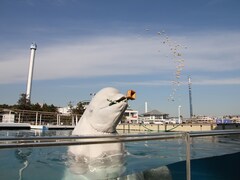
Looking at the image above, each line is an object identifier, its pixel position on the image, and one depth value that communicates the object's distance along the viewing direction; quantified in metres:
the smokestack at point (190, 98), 70.45
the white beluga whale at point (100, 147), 3.15
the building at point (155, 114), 91.19
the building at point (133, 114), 61.11
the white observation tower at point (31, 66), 68.88
